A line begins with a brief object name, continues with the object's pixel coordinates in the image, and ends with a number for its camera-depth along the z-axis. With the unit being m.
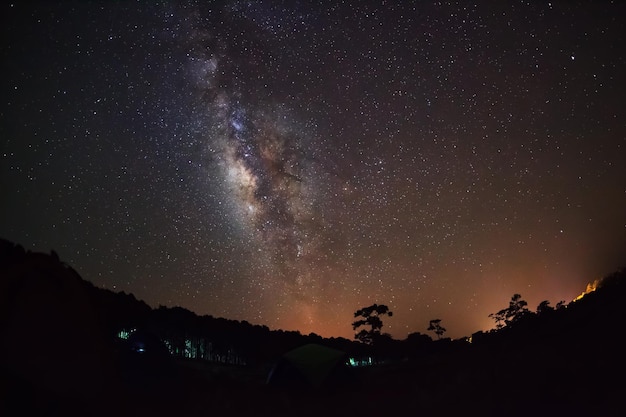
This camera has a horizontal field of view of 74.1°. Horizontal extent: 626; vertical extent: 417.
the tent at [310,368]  17.08
